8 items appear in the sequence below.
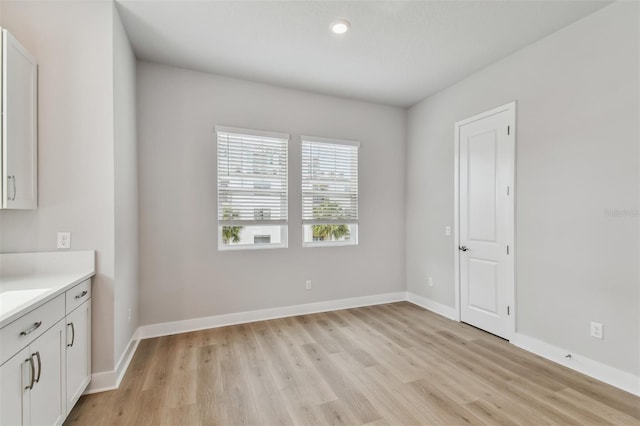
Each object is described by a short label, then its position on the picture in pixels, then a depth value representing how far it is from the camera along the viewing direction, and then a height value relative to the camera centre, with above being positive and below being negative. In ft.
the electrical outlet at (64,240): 7.05 -0.61
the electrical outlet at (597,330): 7.89 -3.13
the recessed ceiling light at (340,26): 8.44 +5.55
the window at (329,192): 13.19 +1.07
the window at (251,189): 11.71 +1.08
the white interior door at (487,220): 10.27 -0.18
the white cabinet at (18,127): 5.93 +1.91
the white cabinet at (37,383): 4.33 -2.81
